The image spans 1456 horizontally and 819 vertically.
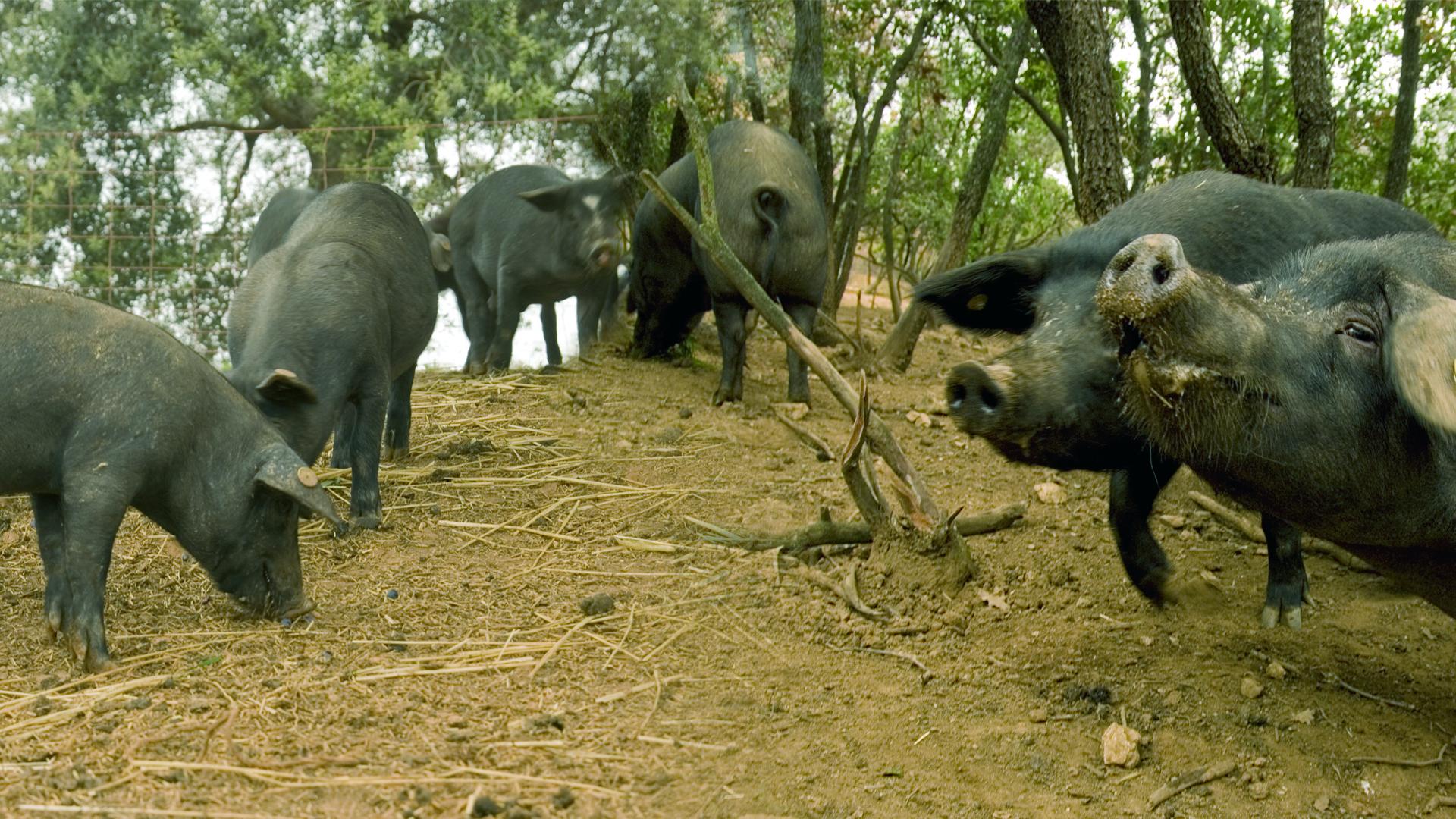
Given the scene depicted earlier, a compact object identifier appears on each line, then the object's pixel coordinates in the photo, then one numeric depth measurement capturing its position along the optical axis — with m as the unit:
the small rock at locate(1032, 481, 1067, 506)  5.36
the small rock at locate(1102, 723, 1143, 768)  3.18
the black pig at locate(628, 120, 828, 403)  7.16
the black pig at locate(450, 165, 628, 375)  8.09
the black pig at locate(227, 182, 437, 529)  4.64
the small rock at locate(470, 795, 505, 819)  2.62
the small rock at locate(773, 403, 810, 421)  6.87
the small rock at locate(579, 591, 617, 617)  4.02
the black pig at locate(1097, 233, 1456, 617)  2.64
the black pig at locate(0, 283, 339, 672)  3.54
